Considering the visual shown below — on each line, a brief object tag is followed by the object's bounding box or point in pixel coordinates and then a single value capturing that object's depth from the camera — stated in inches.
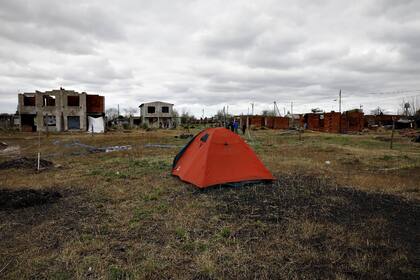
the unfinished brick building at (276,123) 1871.9
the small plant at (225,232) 159.0
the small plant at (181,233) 156.6
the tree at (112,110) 3224.2
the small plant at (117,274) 117.3
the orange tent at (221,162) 256.8
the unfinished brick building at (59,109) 1467.8
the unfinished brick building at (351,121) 1354.6
